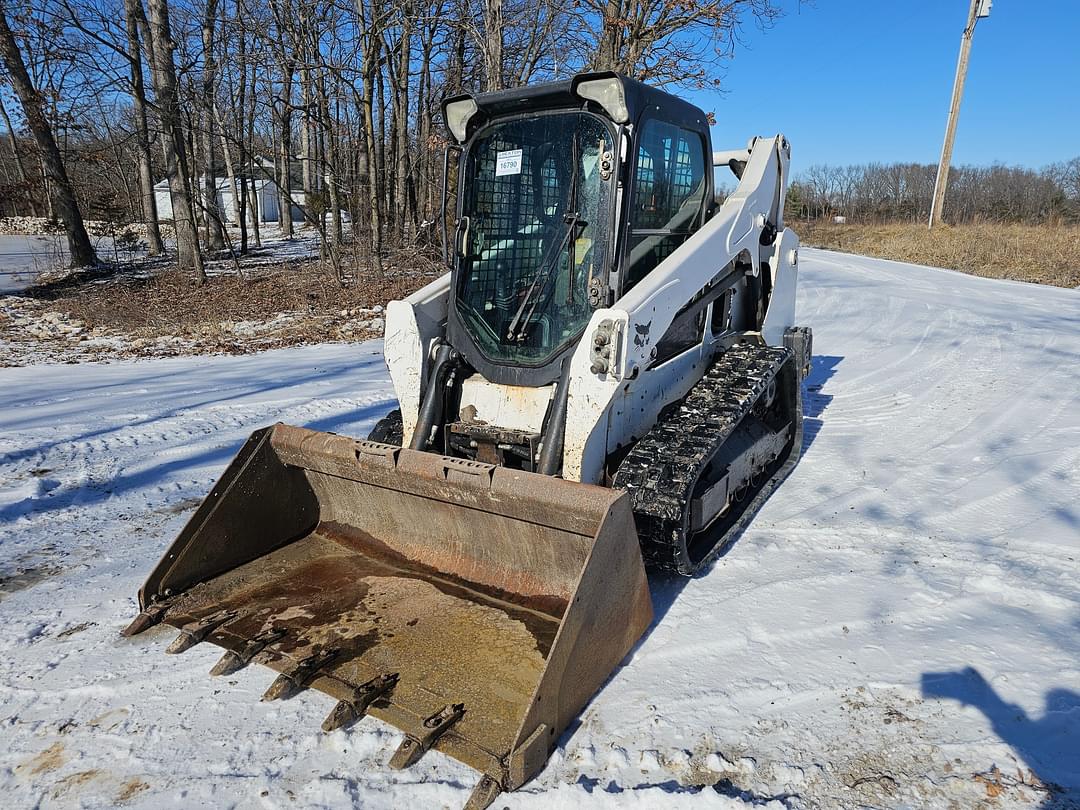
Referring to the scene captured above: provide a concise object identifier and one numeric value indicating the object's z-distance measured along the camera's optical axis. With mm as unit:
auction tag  3809
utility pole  21391
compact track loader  2684
